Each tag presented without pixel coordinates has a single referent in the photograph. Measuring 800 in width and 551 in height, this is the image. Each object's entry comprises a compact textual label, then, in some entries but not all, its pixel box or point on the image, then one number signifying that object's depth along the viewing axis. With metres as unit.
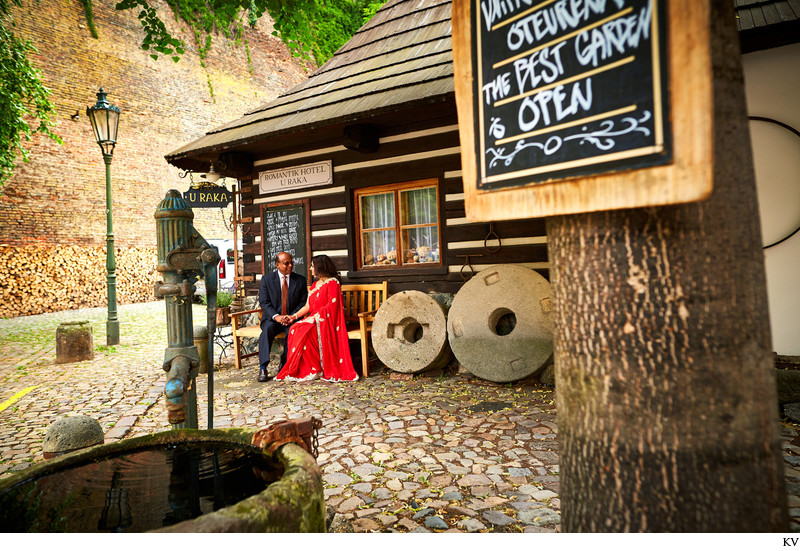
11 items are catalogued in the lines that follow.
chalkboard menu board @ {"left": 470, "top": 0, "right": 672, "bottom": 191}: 0.95
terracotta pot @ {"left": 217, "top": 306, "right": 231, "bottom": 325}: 9.17
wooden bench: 6.11
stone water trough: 1.40
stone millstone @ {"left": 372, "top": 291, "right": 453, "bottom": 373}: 5.34
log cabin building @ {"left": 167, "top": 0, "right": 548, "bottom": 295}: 5.57
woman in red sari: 5.61
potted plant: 13.68
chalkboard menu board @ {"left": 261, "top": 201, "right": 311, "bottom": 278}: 7.04
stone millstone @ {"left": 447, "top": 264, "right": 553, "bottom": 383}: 4.70
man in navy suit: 6.00
